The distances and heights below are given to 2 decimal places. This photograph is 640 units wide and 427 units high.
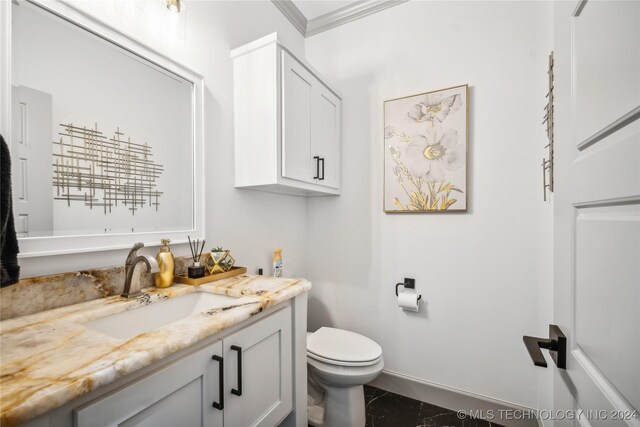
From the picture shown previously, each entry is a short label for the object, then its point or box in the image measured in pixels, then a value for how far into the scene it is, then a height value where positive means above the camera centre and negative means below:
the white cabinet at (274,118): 1.50 +0.54
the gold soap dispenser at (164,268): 1.19 -0.24
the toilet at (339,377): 1.48 -0.90
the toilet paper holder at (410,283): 1.90 -0.50
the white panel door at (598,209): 0.42 +0.00
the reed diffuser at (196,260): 1.27 -0.24
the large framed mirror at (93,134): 0.88 +0.30
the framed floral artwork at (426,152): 1.76 +0.39
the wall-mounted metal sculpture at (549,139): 1.12 +0.31
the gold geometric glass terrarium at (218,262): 1.39 -0.26
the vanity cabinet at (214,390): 0.60 -0.50
